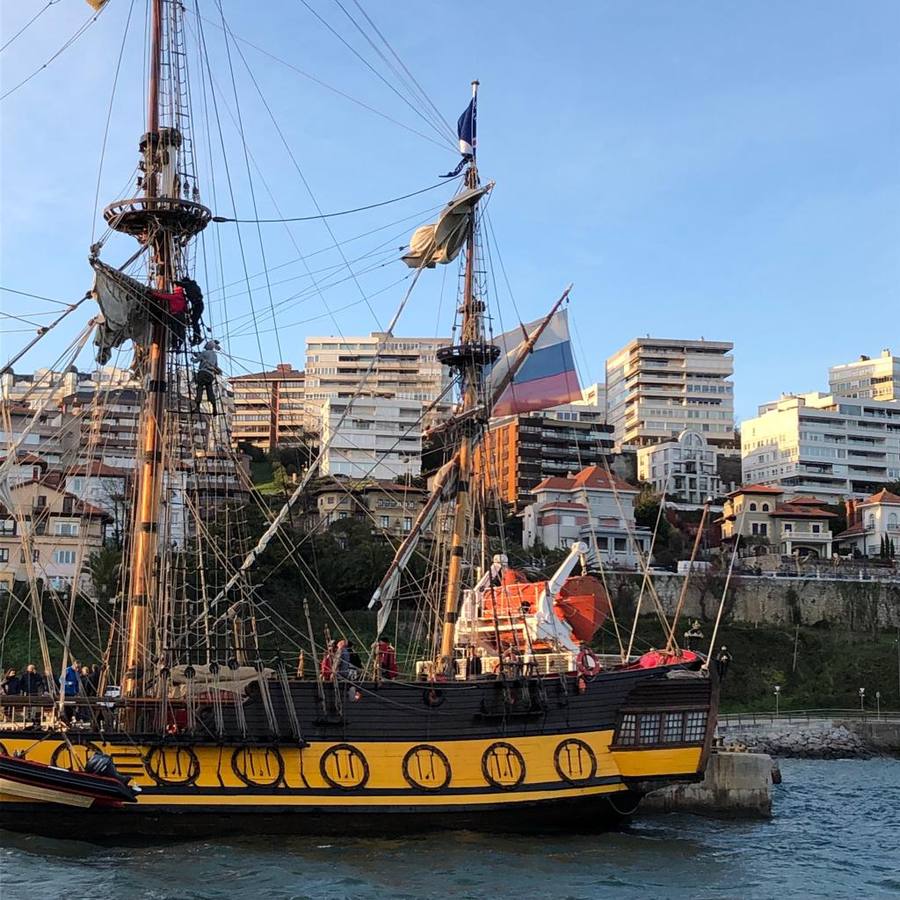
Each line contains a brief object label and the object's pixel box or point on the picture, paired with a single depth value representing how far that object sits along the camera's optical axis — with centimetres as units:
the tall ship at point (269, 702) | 3042
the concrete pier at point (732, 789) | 3722
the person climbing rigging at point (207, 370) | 3666
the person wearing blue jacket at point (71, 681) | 3075
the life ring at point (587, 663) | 3394
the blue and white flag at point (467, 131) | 4356
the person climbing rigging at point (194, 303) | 3634
